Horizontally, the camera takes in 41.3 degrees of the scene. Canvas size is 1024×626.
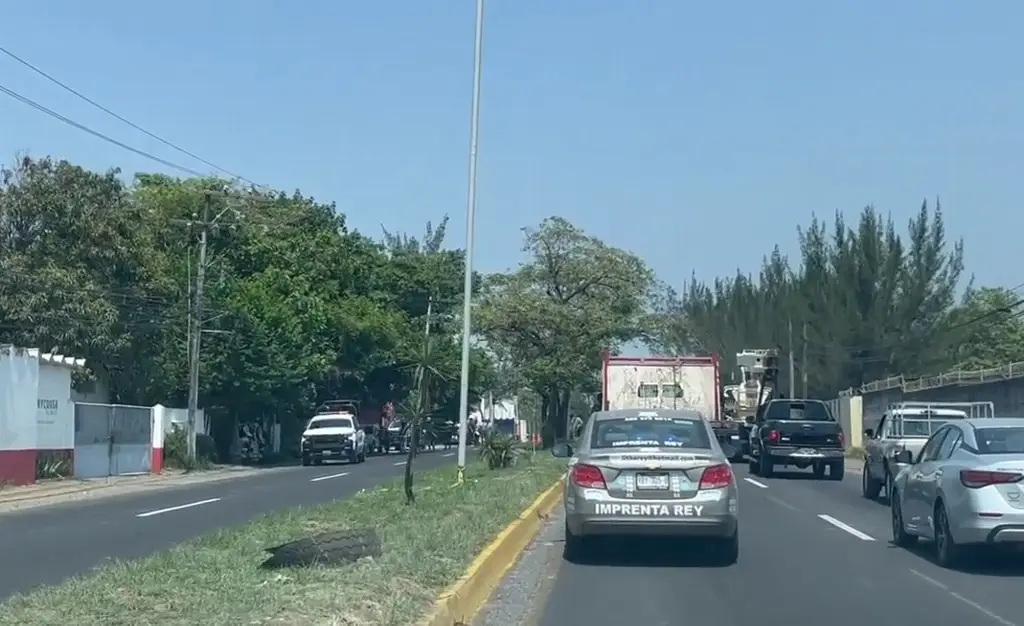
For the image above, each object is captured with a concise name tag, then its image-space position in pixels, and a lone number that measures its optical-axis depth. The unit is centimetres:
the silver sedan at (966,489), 1320
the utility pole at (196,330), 4241
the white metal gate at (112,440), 3772
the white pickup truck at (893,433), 2500
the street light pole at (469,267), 2681
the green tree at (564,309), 5122
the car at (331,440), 4972
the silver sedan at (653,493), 1400
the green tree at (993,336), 7386
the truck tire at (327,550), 1162
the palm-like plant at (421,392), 2059
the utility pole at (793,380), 6254
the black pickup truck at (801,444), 3234
